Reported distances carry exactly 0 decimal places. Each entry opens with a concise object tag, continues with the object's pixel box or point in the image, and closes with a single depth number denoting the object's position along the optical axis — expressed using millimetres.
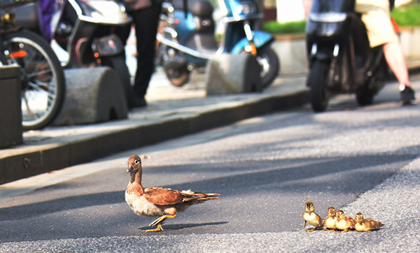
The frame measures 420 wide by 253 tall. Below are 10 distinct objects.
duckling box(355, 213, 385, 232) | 5733
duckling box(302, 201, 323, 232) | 5794
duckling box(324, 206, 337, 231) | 5803
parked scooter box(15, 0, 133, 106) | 13816
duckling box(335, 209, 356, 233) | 5727
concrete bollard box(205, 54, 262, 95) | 16936
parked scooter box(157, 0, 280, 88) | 19278
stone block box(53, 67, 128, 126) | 12062
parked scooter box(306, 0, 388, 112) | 14138
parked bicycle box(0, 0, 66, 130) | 10904
